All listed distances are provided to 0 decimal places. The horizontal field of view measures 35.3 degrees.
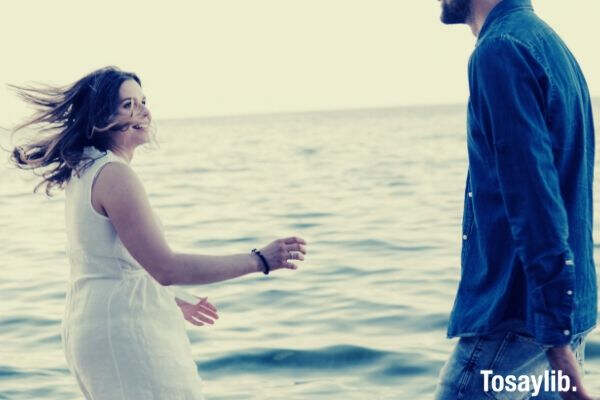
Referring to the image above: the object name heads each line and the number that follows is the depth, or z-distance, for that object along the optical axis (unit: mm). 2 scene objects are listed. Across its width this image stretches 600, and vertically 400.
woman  2859
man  2369
